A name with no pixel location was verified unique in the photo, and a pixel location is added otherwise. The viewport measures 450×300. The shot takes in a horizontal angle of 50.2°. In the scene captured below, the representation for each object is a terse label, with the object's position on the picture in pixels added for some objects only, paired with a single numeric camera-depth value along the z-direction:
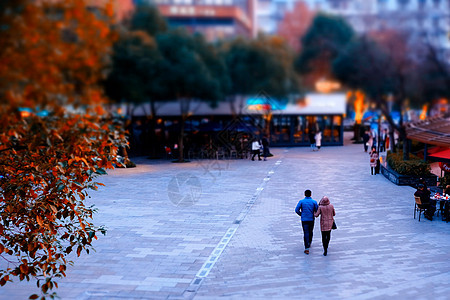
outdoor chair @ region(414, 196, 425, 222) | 14.00
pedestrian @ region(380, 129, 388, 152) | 34.51
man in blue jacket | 10.99
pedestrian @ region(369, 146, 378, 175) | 23.25
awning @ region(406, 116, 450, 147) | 18.90
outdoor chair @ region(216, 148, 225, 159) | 30.44
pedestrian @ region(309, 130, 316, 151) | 35.62
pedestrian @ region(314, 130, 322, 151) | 35.09
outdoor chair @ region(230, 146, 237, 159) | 30.93
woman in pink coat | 10.77
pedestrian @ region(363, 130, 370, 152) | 33.50
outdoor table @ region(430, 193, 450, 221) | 14.05
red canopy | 17.68
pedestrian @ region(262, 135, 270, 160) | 29.84
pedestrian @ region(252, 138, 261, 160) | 29.38
